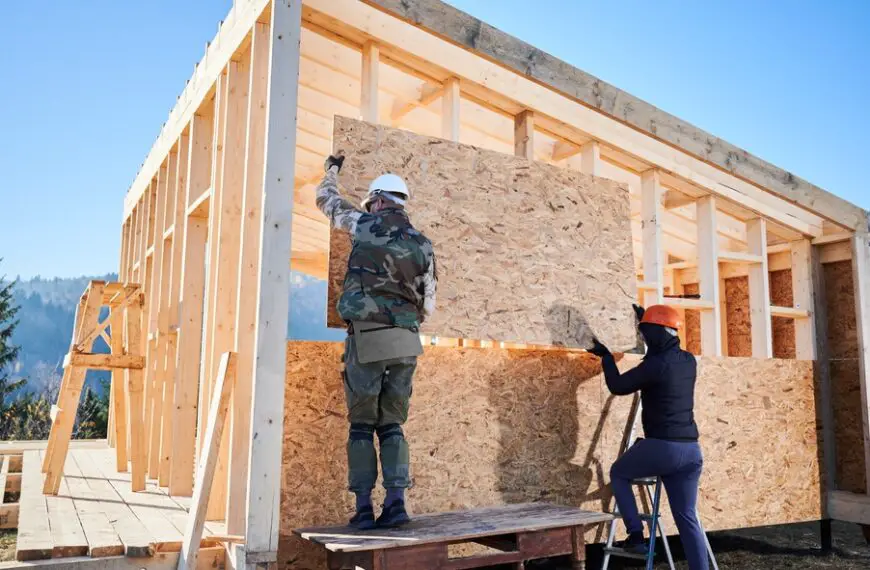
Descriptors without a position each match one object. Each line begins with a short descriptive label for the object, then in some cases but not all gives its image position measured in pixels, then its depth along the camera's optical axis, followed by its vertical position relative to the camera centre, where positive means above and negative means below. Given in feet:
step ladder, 15.55 -2.81
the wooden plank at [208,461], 13.67 -1.34
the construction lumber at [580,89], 17.53 +8.44
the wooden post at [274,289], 13.73 +2.10
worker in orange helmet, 15.80 -0.69
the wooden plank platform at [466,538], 12.51 -2.56
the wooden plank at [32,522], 12.89 -2.77
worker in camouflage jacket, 13.32 +0.92
